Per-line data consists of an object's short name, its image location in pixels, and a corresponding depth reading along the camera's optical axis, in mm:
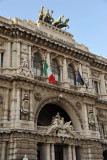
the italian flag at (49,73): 22061
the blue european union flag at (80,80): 24641
